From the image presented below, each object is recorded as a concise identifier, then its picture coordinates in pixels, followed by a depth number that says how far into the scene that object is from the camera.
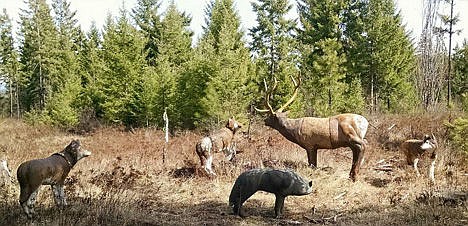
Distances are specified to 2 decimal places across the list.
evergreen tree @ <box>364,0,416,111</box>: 27.44
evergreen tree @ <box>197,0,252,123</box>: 19.70
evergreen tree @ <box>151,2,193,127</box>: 23.69
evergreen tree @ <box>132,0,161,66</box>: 34.33
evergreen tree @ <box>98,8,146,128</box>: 25.83
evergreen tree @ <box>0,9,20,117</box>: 40.53
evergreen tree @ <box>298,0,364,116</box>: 20.52
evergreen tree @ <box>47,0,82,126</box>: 28.97
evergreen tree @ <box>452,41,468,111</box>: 35.97
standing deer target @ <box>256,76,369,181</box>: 9.51
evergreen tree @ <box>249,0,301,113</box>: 24.81
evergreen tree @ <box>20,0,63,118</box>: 38.09
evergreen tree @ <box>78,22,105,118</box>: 29.67
